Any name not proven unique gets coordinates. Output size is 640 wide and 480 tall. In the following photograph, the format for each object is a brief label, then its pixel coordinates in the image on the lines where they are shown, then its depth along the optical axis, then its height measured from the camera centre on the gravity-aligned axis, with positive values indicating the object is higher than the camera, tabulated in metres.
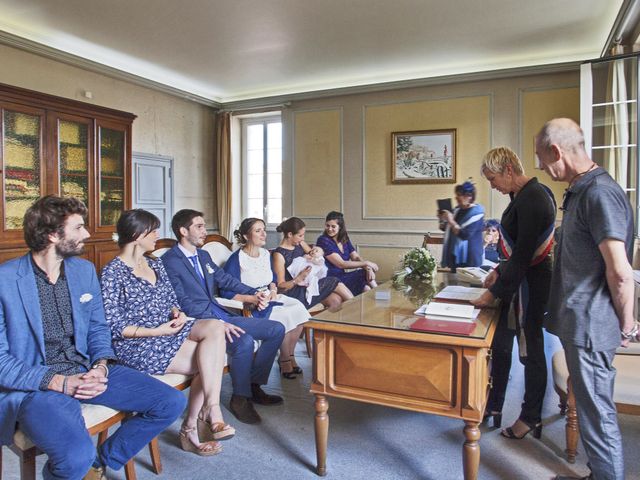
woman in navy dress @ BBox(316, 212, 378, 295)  4.21 -0.20
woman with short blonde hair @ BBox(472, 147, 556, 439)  2.16 -0.17
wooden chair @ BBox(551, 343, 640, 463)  1.89 -0.64
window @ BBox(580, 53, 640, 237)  3.91 +1.08
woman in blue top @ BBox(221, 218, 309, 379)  3.23 -0.27
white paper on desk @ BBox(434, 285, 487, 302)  2.38 -0.30
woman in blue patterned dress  2.14 -0.45
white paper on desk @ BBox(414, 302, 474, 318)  1.98 -0.32
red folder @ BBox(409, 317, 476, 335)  1.77 -0.35
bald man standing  1.59 -0.20
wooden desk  1.74 -0.51
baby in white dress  3.62 -0.24
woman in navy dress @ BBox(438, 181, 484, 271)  3.43 +0.06
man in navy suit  2.59 -0.48
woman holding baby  3.54 -0.31
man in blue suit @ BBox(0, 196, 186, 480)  1.60 -0.47
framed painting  6.05 +1.05
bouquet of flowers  3.06 -0.20
